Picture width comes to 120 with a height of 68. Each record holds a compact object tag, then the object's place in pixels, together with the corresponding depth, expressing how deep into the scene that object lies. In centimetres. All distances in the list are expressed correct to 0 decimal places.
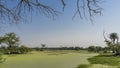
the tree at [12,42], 3143
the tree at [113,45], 2246
